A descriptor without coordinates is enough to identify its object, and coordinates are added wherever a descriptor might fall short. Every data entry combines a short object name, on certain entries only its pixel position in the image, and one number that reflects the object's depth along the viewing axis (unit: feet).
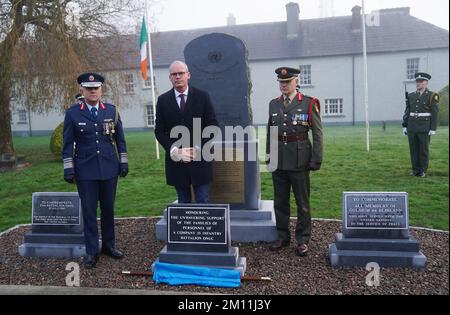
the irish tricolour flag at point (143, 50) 36.88
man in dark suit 14.17
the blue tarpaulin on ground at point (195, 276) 12.44
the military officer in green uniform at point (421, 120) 26.81
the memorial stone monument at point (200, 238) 13.01
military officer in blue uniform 13.84
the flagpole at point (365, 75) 36.86
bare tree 39.50
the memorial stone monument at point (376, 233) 13.25
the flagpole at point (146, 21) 39.57
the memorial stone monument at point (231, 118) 16.75
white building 88.63
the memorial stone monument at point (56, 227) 15.39
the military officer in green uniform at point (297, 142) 14.23
